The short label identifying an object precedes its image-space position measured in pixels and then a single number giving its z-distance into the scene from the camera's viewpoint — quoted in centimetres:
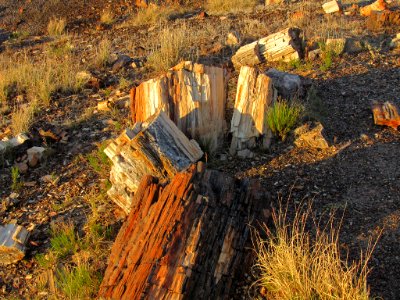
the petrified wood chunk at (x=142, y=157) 468
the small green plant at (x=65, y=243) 447
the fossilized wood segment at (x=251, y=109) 554
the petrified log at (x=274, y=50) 775
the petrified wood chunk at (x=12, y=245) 454
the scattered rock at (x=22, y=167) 593
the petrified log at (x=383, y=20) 905
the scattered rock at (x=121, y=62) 850
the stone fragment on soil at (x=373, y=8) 1012
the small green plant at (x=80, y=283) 388
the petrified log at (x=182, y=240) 347
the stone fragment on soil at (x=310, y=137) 547
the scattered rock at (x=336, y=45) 775
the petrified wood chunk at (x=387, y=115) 581
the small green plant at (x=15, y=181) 564
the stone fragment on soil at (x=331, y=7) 1038
